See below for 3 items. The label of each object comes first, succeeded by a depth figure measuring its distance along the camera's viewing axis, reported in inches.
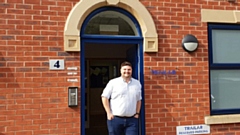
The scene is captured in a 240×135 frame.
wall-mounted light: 199.8
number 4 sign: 178.1
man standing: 169.6
